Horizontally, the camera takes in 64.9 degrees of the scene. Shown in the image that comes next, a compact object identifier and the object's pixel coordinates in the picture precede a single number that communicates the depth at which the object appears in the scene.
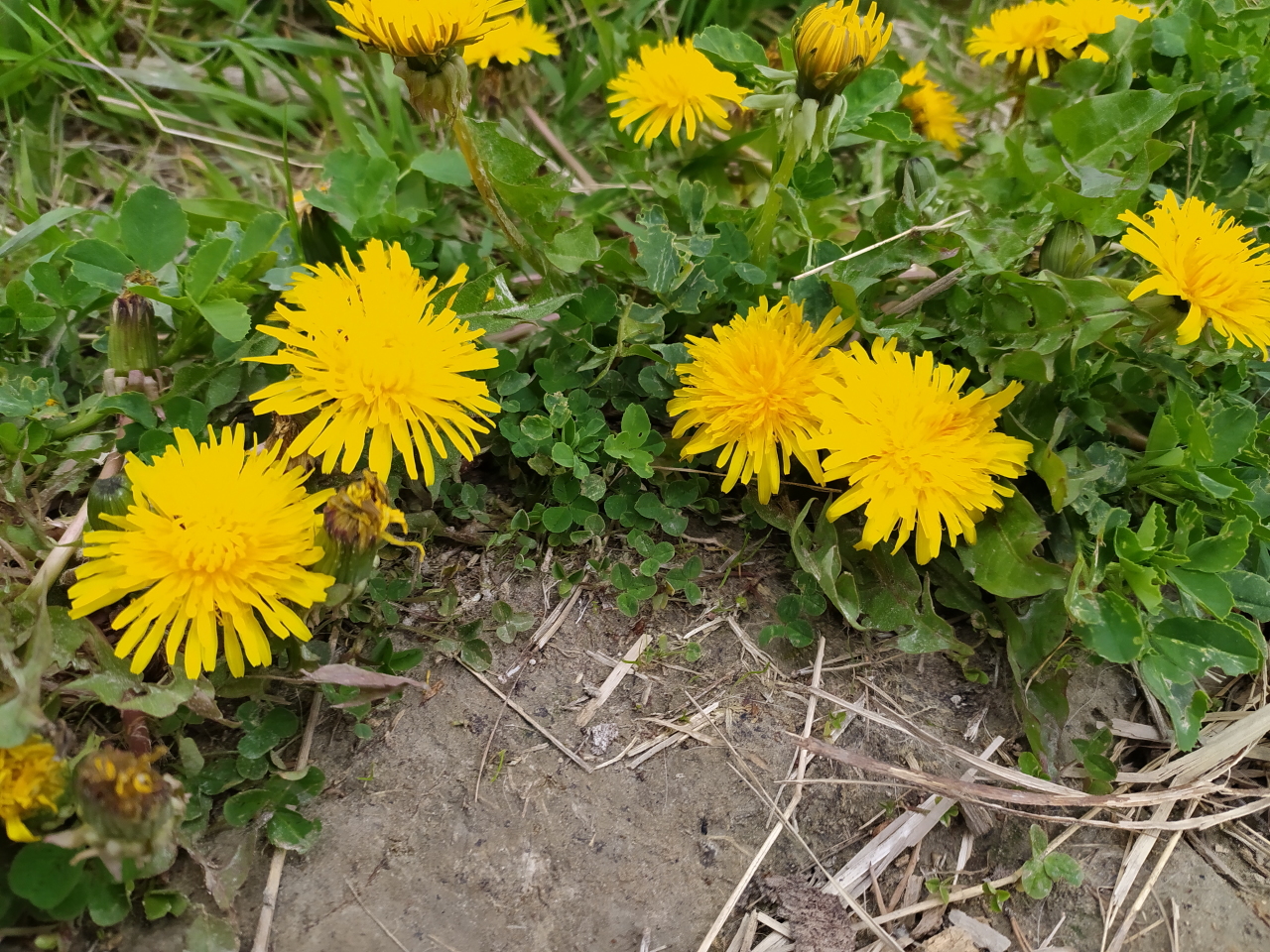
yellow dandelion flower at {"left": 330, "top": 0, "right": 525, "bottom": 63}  0.18
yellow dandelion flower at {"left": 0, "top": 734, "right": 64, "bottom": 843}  0.15
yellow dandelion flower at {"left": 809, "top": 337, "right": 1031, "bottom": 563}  0.18
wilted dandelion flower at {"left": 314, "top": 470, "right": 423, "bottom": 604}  0.16
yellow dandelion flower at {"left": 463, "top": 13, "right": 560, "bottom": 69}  0.24
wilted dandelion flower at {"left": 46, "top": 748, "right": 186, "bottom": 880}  0.15
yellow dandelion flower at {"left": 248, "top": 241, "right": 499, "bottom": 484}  0.17
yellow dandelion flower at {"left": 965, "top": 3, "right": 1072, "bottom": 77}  0.25
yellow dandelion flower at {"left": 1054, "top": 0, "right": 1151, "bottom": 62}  0.24
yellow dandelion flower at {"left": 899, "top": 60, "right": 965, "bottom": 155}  0.27
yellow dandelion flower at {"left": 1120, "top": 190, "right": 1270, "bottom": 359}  0.18
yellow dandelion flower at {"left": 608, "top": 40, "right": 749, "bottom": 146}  0.23
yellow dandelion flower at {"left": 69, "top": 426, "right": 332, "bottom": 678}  0.16
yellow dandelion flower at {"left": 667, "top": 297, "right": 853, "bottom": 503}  0.19
